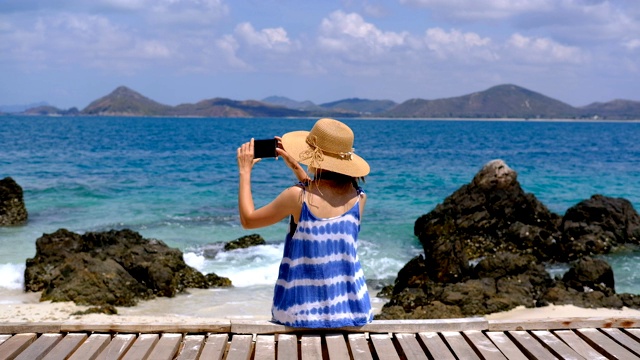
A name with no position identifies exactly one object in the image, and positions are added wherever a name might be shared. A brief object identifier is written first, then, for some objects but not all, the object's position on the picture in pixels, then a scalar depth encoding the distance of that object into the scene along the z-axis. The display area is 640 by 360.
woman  4.66
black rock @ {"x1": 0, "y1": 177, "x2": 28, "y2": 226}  18.97
